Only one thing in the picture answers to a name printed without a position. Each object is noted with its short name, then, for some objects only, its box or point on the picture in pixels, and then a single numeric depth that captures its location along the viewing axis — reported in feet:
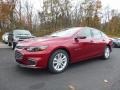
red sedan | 8.38
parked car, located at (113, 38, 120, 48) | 30.13
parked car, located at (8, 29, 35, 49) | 18.87
